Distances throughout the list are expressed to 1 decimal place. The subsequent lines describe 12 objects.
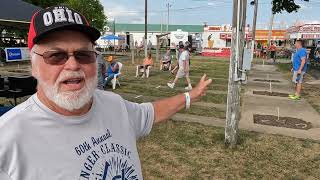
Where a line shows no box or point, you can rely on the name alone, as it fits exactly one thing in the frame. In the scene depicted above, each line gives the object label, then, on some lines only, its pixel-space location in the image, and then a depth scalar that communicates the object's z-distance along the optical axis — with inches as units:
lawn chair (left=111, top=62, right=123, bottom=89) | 370.5
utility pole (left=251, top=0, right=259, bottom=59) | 715.6
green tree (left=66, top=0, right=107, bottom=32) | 1435.7
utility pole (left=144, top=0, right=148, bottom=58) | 809.7
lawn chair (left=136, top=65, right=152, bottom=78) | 493.2
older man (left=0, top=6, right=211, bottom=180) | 46.7
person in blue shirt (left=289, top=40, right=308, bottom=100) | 322.8
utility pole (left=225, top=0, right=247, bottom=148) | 172.4
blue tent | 1353.8
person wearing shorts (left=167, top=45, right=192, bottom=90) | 381.6
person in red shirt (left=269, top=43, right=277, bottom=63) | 1006.6
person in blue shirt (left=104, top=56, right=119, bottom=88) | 366.1
